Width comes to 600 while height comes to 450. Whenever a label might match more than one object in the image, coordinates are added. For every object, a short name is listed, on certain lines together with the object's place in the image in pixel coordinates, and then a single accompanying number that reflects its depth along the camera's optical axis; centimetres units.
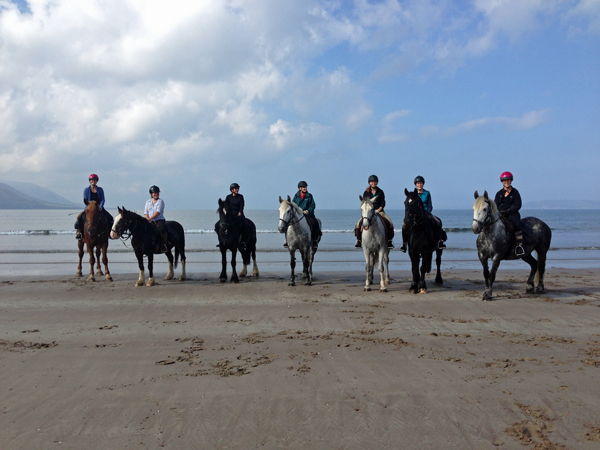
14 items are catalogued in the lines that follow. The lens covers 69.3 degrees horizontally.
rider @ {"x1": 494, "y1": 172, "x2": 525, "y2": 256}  916
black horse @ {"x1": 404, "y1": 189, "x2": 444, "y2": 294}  935
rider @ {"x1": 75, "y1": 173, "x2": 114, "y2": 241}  1191
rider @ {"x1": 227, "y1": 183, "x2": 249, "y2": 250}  1174
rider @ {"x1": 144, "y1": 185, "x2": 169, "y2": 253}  1137
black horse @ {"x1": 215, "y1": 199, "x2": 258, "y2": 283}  1111
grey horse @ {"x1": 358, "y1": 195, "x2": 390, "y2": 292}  980
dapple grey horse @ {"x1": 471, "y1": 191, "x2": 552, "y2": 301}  881
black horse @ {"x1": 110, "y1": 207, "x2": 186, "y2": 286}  1041
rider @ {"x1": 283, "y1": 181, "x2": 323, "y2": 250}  1153
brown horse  1150
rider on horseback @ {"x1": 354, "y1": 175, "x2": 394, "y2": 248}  1047
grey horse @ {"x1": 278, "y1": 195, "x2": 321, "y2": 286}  1065
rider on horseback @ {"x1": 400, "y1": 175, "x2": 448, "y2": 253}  1012
